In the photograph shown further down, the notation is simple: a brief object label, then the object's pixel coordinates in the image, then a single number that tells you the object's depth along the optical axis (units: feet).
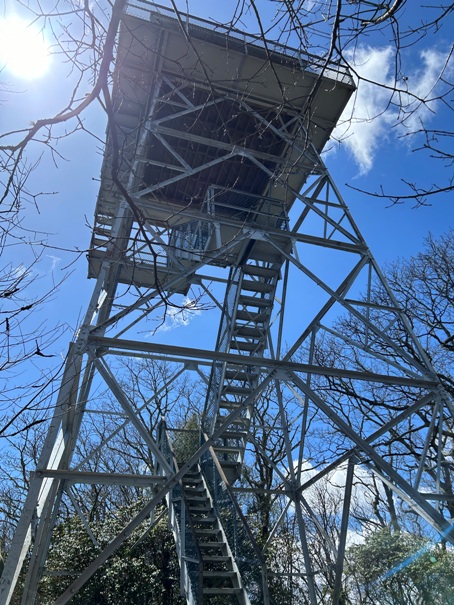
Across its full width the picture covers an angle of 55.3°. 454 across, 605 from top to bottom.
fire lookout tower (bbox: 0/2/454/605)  17.81
